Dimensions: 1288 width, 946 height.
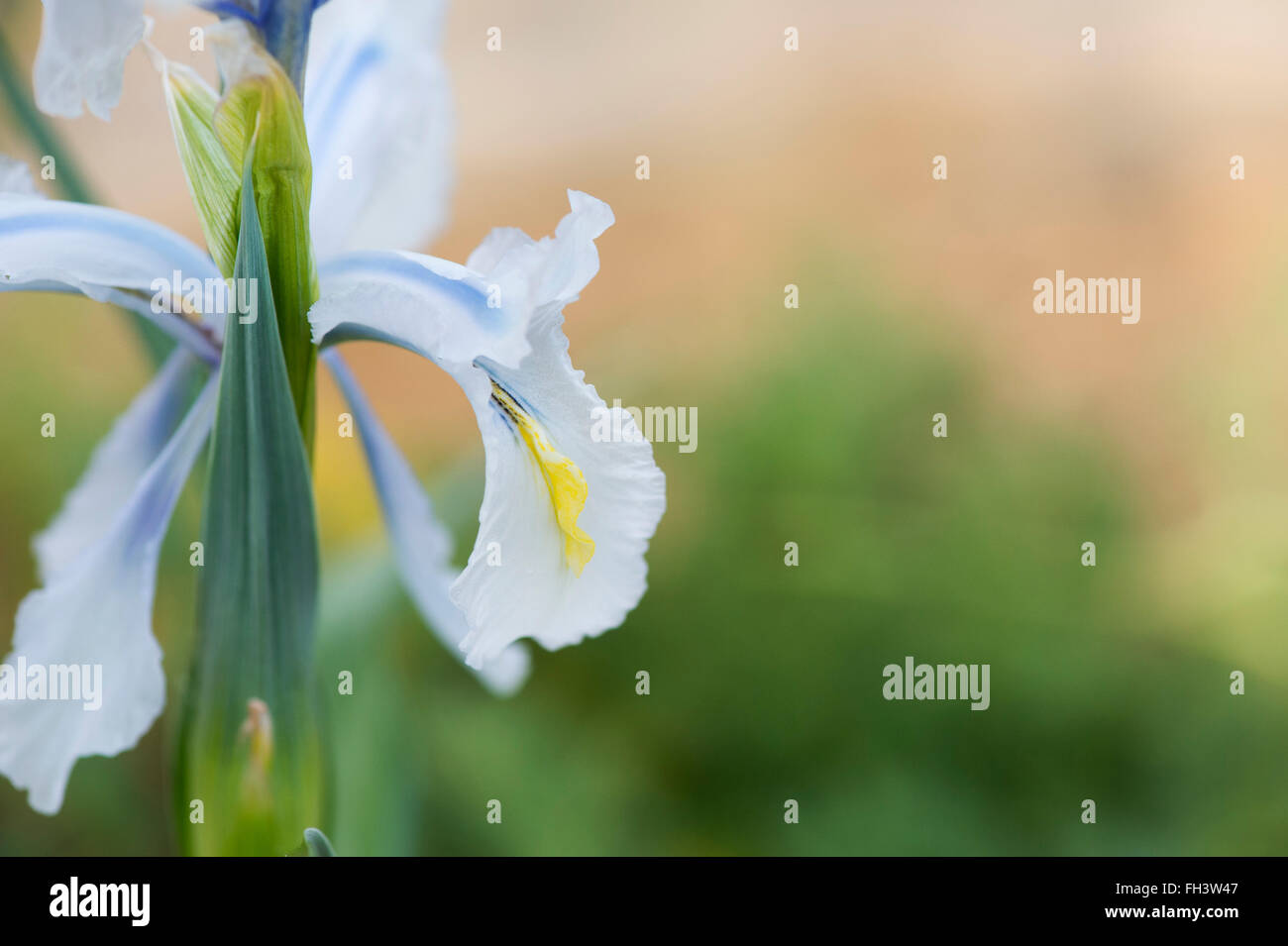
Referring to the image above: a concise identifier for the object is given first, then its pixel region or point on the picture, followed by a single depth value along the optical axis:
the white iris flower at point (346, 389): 0.29
